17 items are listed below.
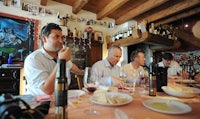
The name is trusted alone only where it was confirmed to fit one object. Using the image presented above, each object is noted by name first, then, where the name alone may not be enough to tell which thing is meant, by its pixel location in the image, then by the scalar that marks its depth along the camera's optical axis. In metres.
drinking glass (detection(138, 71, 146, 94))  1.35
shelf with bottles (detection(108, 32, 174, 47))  3.47
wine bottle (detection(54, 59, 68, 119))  0.57
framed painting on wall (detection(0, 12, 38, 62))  2.84
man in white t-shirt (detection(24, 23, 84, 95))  1.10
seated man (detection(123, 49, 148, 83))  2.49
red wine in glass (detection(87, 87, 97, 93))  1.03
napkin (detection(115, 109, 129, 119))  0.60
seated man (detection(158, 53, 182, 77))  3.28
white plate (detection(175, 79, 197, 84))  1.99
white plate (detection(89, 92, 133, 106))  0.81
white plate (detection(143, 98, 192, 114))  0.72
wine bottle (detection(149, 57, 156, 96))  1.11
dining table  0.66
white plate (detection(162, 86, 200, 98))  1.06
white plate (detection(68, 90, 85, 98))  0.98
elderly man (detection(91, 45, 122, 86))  2.11
